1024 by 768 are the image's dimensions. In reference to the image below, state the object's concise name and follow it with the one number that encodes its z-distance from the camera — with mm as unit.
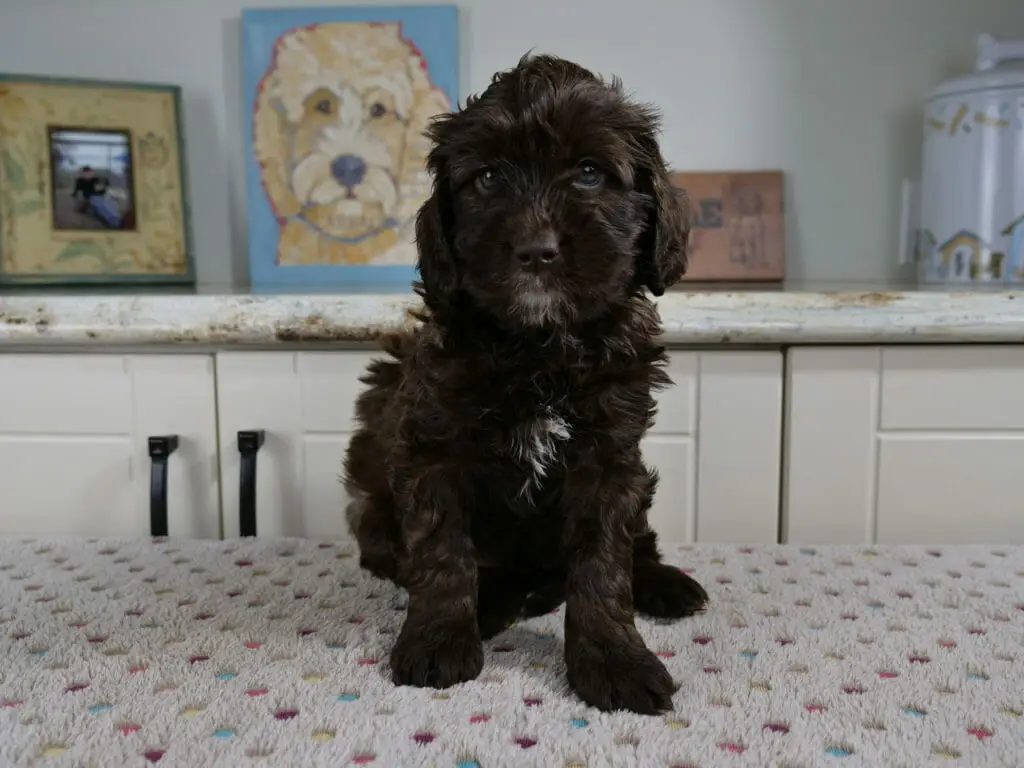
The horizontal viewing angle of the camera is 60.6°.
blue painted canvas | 1792
